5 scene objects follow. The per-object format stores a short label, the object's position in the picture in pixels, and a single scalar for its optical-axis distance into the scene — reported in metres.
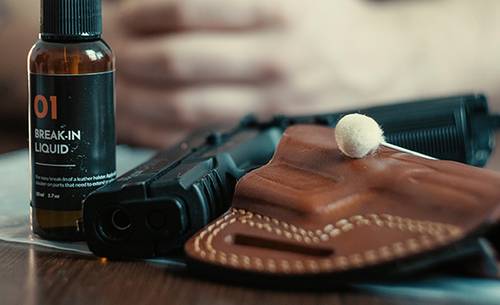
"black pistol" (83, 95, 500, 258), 0.52
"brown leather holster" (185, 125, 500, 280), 0.48
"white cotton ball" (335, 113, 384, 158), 0.53
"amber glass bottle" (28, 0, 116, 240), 0.55
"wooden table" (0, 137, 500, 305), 0.48
